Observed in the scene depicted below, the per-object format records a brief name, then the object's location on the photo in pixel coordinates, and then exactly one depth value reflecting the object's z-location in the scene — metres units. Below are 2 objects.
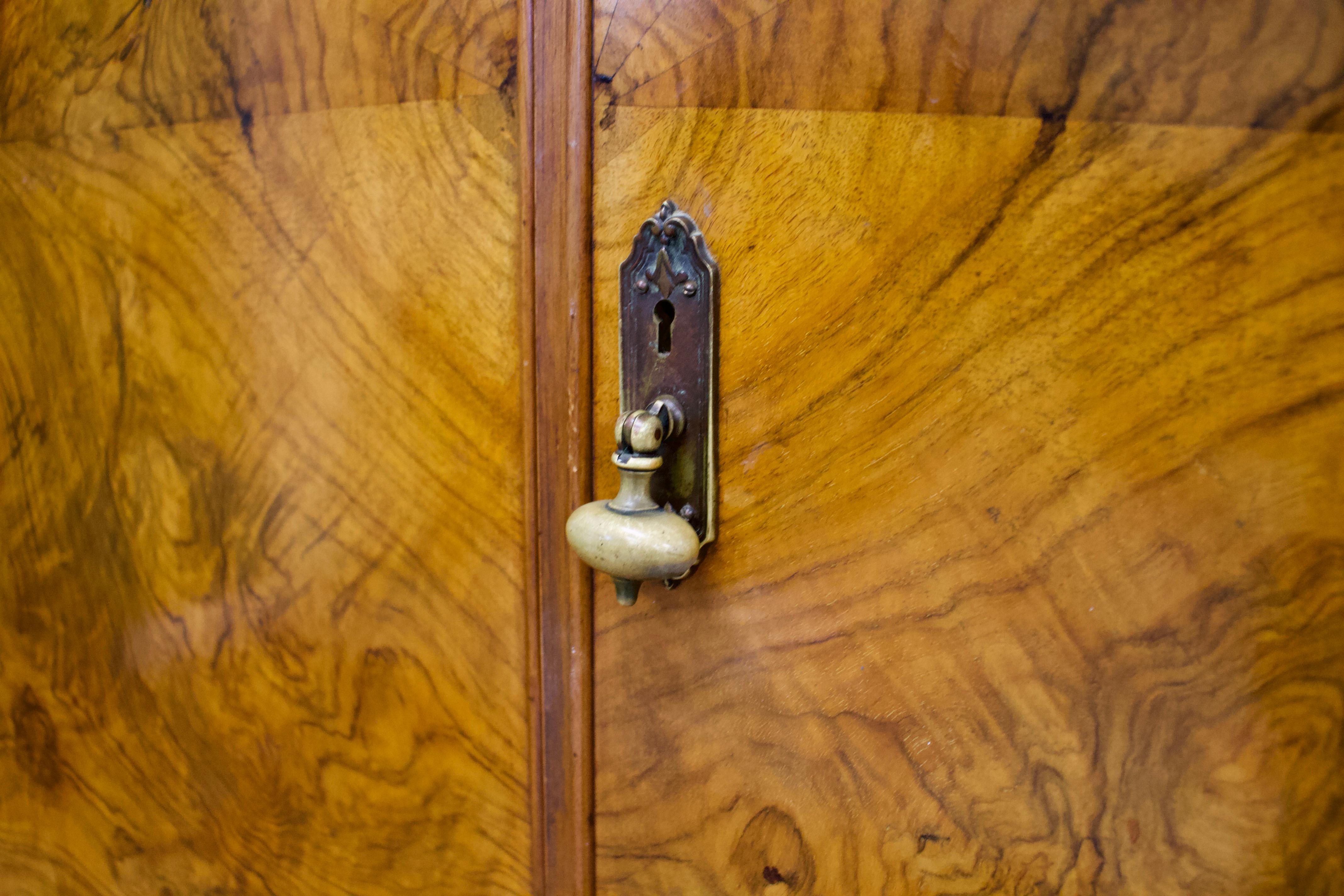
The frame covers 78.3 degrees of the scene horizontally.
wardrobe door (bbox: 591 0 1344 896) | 0.27
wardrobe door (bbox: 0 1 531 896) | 0.41
